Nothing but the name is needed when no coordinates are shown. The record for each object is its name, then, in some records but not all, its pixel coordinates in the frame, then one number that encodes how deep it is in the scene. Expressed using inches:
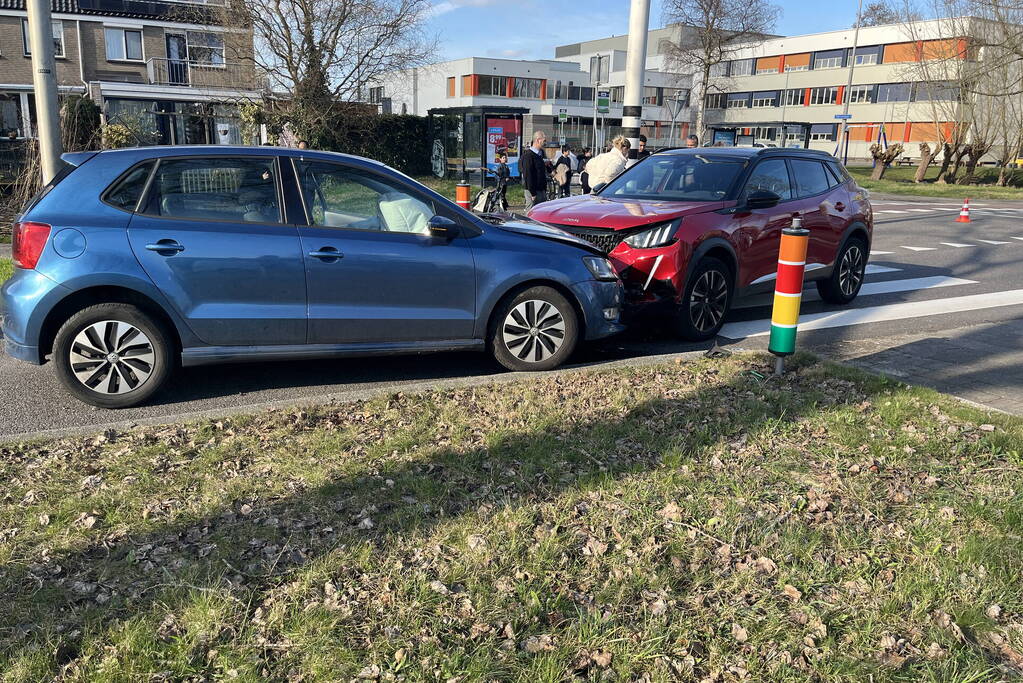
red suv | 290.2
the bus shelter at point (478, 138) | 951.6
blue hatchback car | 208.8
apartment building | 1503.4
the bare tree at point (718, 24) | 2301.9
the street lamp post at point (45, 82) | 326.6
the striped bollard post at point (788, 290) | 225.9
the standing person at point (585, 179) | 520.9
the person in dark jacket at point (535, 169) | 588.7
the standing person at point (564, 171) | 679.1
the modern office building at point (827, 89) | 2910.9
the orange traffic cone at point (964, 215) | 772.4
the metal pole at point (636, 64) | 543.8
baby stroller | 682.8
